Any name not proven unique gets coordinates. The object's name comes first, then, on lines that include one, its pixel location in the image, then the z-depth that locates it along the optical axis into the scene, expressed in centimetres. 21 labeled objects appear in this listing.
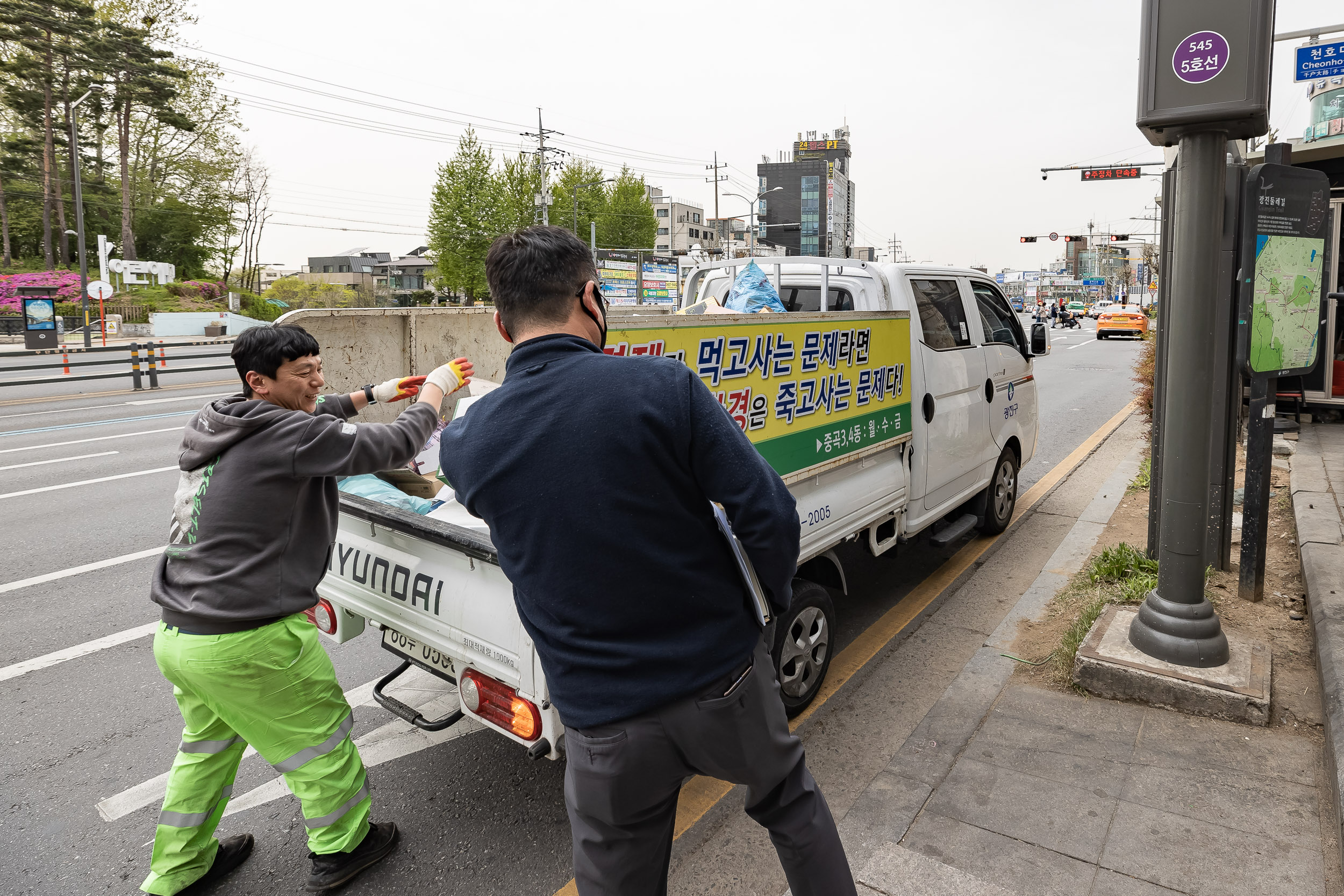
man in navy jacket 167
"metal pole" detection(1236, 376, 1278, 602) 413
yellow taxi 3297
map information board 392
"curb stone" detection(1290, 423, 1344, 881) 312
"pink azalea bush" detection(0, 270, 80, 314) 4072
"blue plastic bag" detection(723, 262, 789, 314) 460
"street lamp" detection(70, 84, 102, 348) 3056
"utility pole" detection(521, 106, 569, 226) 4850
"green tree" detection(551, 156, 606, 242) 5559
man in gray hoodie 254
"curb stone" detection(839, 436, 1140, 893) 293
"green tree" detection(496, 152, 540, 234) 4694
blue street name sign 1590
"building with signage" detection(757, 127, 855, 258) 11950
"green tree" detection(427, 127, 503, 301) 4584
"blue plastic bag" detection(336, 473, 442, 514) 346
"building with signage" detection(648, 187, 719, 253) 11881
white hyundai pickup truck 287
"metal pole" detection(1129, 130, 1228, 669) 357
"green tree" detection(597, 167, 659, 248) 5831
